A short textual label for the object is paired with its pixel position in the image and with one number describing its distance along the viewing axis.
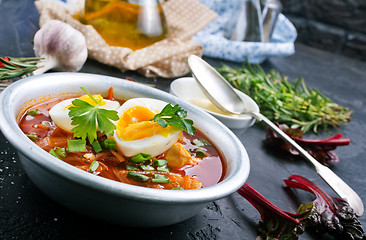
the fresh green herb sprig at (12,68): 0.65
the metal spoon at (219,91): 0.69
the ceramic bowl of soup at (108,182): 0.51
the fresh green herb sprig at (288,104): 0.77
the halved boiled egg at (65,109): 0.57
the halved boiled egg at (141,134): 0.56
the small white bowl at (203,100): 0.68
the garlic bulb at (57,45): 0.73
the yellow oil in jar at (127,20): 0.80
